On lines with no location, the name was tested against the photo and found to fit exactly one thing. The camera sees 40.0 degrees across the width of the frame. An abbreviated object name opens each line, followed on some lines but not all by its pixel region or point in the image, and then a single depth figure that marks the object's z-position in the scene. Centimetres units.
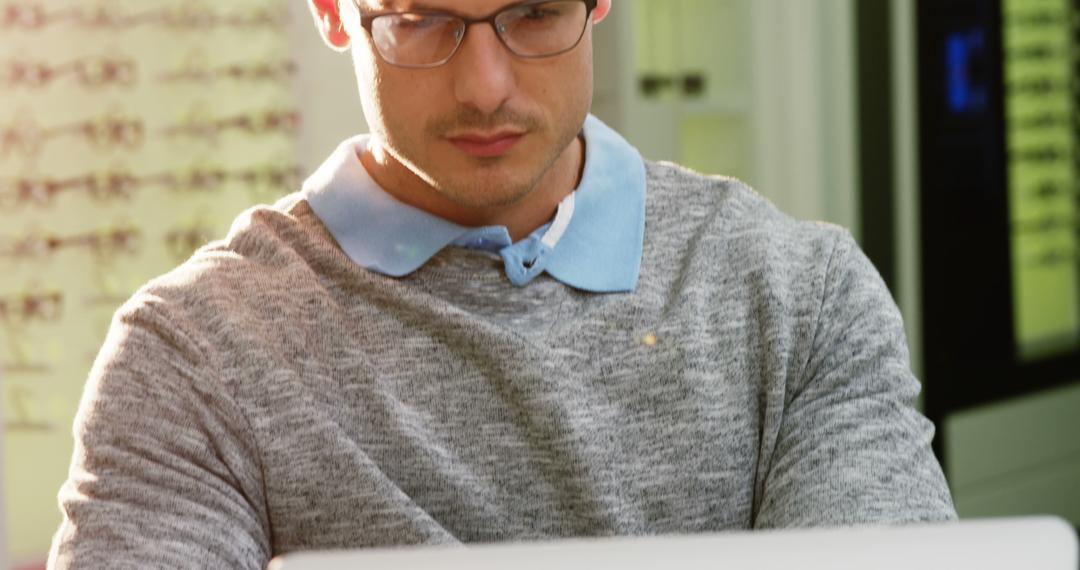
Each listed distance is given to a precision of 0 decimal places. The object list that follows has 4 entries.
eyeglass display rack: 328
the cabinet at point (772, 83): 387
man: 126
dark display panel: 384
